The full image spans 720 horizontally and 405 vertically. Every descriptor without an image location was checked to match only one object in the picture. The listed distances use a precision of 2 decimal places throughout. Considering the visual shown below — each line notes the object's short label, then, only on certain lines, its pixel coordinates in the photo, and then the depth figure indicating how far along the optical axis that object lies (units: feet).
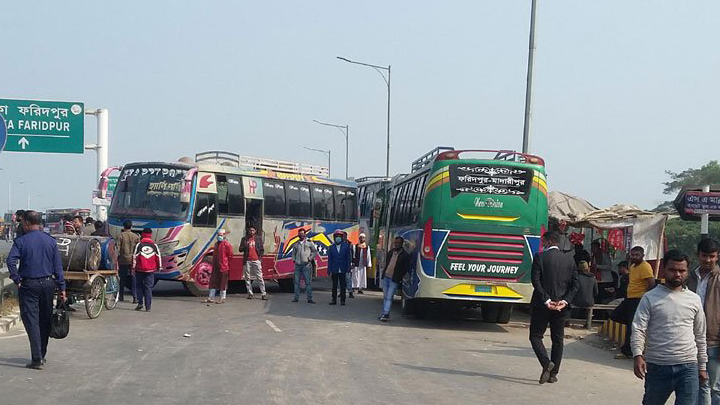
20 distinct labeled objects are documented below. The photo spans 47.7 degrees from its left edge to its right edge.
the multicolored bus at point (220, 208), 64.90
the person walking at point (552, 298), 34.37
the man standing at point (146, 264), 54.39
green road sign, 77.66
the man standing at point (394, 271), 54.70
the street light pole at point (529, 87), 63.72
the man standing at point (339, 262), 64.69
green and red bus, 50.96
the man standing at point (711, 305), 22.71
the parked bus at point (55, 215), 173.17
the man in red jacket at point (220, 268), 61.52
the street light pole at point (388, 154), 128.67
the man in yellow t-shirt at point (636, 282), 41.88
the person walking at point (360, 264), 75.66
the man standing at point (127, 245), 57.67
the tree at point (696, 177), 186.02
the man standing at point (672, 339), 21.20
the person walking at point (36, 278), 31.94
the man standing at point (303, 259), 65.23
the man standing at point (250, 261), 66.08
